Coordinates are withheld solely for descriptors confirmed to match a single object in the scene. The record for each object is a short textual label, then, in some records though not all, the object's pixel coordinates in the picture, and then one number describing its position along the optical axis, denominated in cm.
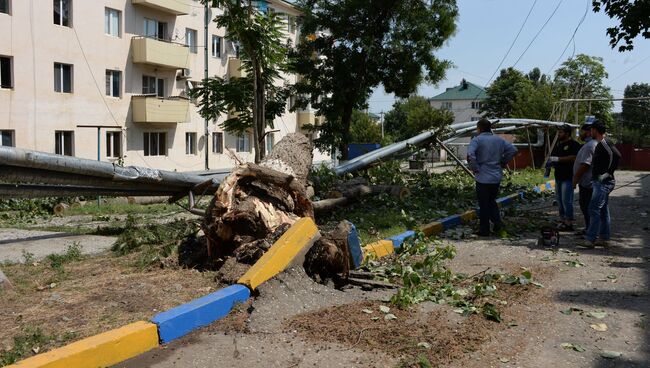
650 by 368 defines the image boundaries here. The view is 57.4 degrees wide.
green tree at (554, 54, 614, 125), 6328
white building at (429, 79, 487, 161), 10506
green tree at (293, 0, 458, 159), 2309
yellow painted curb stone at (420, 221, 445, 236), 1001
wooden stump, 686
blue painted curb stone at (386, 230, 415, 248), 860
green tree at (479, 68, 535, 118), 7350
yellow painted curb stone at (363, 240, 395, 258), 795
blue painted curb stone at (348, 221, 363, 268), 669
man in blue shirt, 983
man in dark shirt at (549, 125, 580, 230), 1073
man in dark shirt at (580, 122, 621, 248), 882
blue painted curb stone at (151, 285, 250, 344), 475
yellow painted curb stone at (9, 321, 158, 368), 394
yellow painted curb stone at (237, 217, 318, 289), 572
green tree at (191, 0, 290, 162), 1191
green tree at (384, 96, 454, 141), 6203
